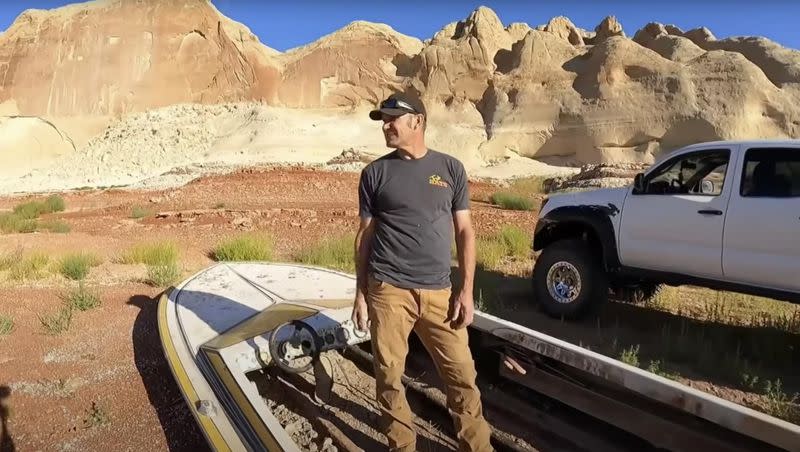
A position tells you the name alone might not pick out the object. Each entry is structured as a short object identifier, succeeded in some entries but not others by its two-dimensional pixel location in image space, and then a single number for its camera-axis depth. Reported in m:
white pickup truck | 4.95
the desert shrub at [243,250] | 10.64
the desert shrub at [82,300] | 7.22
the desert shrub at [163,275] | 8.55
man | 3.05
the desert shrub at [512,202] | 19.66
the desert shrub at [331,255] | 10.20
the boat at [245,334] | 3.07
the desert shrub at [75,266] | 9.20
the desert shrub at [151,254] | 10.11
